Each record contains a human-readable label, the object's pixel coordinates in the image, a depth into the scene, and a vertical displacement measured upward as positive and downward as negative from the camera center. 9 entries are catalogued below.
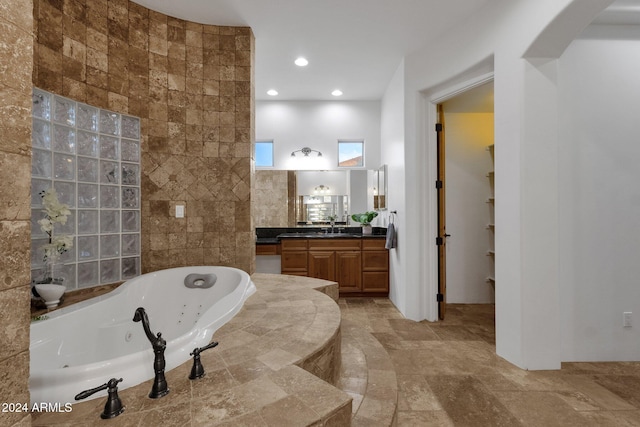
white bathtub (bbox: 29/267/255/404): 1.03 -0.60
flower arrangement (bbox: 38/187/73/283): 1.84 -0.09
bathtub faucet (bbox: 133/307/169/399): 1.02 -0.53
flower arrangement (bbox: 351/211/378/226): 4.10 -0.08
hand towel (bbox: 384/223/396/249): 3.40 -0.30
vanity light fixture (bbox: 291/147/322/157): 4.38 +0.92
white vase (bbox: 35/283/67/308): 1.75 -0.47
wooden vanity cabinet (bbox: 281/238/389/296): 3.79 -0.64
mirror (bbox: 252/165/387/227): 4.35 +0.26
